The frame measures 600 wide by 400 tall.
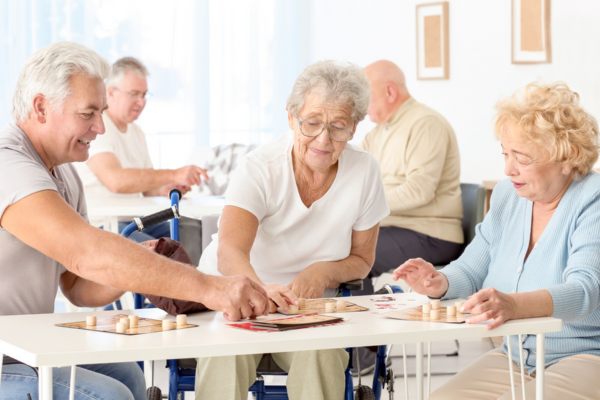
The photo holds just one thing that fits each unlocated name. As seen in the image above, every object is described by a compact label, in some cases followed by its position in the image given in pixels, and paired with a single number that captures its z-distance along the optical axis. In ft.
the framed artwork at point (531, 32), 17.78
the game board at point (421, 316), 10.01
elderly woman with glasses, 11.42
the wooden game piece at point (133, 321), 9.82
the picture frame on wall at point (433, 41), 20.56
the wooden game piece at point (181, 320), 9.85
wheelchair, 10.99
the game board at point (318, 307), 10.36
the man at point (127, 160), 15.34
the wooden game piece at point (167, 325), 9.80
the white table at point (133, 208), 14.28
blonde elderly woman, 10.40
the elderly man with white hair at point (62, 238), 9.88
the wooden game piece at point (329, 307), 10.33
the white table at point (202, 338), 9.32
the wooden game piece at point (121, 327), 9.70
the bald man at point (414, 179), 15.19
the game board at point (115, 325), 9.76
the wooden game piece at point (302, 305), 10.45
